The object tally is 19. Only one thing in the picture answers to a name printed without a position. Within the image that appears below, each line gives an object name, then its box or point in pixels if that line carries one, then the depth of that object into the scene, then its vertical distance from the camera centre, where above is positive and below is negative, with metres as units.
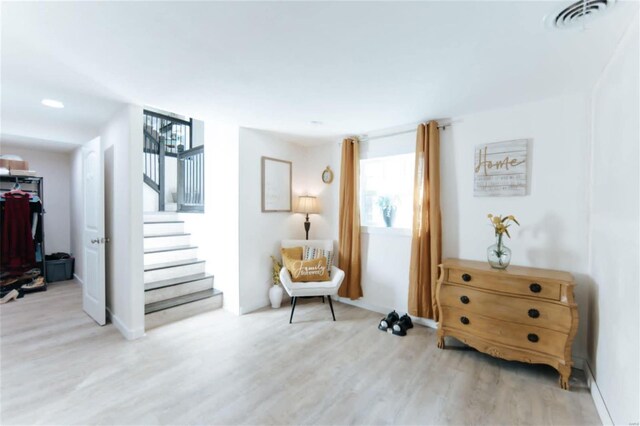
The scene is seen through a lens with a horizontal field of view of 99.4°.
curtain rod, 2.89 +0.91
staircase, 3.10 -0.94
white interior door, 2.96 -0.33
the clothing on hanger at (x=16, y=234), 3.91 -0.42
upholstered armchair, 3.11 -0.91
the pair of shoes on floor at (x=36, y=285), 3.94 -1.19
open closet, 3.90 -0.51
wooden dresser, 2.01 -0.83
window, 3.39 +0.23
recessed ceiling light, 2.55 +0.99
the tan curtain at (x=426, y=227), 2.86 -0.20
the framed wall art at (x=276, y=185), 3.59 +0.30
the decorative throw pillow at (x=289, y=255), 3.44 -0.63
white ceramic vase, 3.53 -1.17
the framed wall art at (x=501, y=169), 2.49 +0.38
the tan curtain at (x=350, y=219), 3.56 -0.15
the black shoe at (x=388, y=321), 2.95 -1.25
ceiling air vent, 1.25 +0.95
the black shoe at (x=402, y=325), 2.84 -1.26
